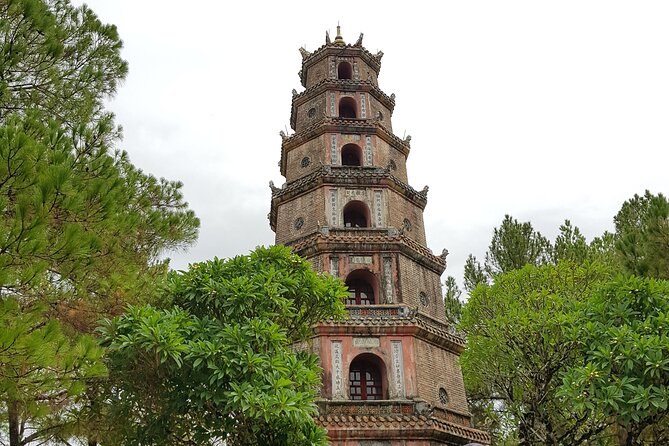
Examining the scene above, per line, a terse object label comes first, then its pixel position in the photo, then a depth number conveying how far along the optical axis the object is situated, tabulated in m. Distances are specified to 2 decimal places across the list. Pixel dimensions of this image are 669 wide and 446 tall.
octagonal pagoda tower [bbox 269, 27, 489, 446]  16.19
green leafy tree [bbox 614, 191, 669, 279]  15.30
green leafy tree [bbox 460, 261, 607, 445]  17.31
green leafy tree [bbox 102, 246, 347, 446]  10.61
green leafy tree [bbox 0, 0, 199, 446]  7.10
